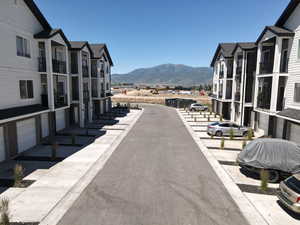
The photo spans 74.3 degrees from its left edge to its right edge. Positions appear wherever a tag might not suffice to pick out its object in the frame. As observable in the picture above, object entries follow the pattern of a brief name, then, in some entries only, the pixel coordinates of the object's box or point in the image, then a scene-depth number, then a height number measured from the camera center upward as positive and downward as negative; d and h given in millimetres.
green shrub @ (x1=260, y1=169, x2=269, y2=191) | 9411 -4153
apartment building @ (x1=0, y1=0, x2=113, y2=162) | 13280 +1129
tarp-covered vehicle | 10156 -3447
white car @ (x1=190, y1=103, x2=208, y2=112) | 41312 -3339
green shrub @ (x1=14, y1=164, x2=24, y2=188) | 9727 -4284
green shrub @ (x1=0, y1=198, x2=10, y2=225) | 6359 -4070
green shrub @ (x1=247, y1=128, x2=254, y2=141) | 18953 -4050
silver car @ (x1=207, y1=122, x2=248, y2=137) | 20203 -3750
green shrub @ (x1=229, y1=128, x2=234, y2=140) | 19291 -4059
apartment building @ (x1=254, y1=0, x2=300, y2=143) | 15312 +1468
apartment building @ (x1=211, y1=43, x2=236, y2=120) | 29312 +2078
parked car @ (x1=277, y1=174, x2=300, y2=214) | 7215 -3839
